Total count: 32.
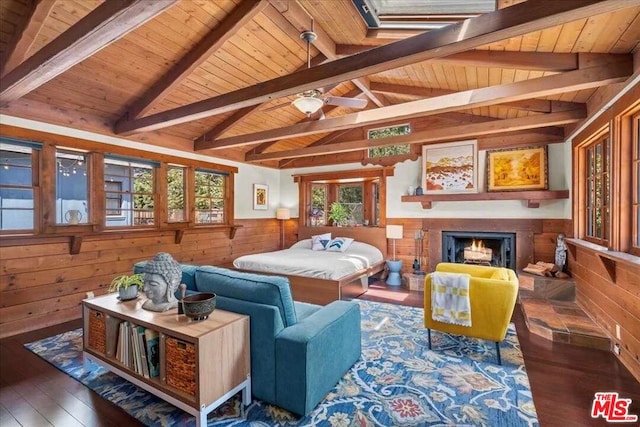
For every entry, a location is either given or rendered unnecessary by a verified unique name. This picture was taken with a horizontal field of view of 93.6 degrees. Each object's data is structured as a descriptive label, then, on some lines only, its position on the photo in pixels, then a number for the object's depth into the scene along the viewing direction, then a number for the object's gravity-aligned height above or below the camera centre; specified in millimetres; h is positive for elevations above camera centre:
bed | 4199 -843
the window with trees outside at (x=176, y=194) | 4985 +333
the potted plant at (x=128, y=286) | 2477 -606
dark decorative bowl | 1947 -618
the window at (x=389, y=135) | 5575 +1419
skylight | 2549 +1825
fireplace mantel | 4370 +235
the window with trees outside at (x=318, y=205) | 6891 +172
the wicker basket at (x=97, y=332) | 2387 -960
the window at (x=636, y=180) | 2625 +266
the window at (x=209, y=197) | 5457 +301
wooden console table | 1797 -932
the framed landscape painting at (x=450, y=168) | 5039 +759
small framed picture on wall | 6574 +355
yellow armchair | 2578 -846
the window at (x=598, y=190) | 3172 +232
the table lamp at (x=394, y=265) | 5469 -978
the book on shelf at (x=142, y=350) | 2102 -959
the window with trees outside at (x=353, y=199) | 6480 +287
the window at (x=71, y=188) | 3758 +339
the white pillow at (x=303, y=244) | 6280 -672
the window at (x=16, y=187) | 3326 +306
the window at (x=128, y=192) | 4242 +310
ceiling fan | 2975 +1167
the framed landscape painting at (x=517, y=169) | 4602 +664
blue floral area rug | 1985 -1360
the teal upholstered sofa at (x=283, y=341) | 1962 -884
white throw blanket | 2707 -801
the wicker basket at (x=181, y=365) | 1820 -946
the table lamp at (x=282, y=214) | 6824 -32
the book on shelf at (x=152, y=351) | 2074 -955
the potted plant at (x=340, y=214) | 6605 -39
